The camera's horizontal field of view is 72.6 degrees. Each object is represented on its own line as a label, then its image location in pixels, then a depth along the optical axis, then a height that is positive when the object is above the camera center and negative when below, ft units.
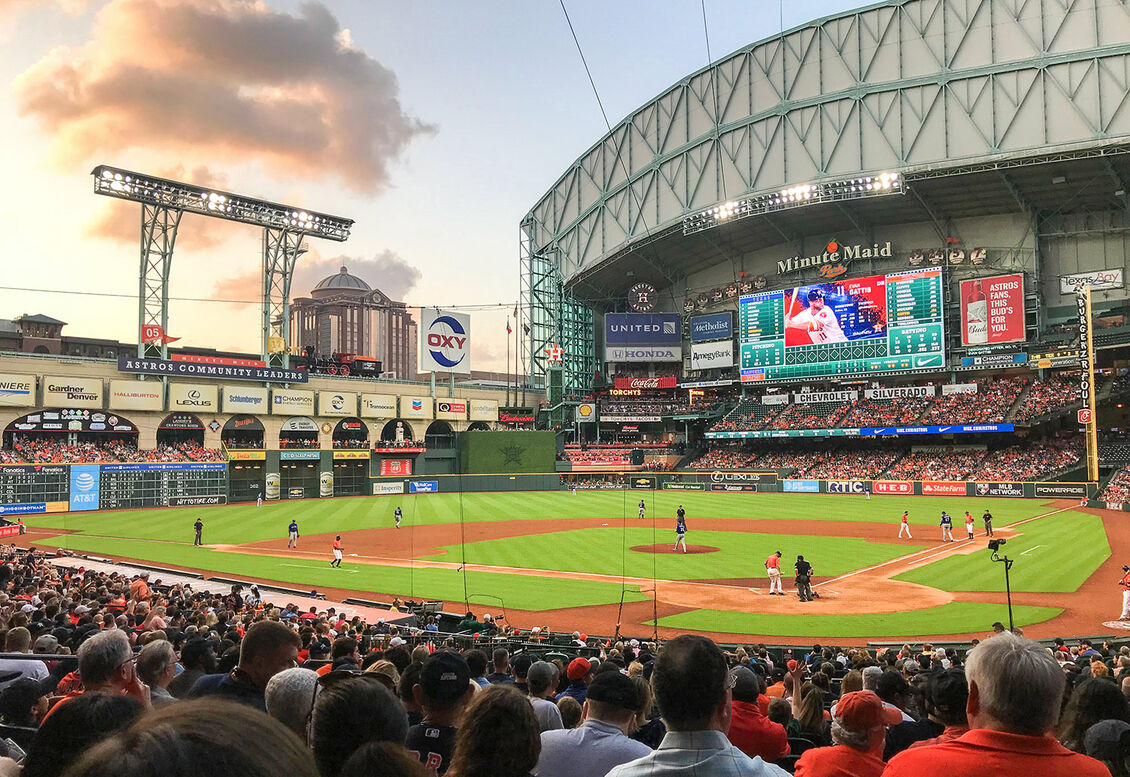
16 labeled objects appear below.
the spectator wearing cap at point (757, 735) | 18.80 -7.61
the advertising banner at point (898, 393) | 226.38 +9.43
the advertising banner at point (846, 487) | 197.56 -16.18
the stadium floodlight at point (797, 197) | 200.54 +63.13
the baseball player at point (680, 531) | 110.01 -15.03
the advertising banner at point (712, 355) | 269.03 +25.06
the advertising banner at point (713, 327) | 269.03 +35.13
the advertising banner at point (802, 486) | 206.49 -16.70
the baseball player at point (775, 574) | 81.46 -15.95
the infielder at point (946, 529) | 112.06 -15.62
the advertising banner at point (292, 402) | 221.05 +8.29
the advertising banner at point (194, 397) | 201.87 +9.17
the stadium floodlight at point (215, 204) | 184.03 +59.50
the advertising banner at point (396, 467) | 244.63 -12.05
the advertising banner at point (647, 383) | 290.56 +16.68
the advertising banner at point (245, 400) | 211.20 +8.74
